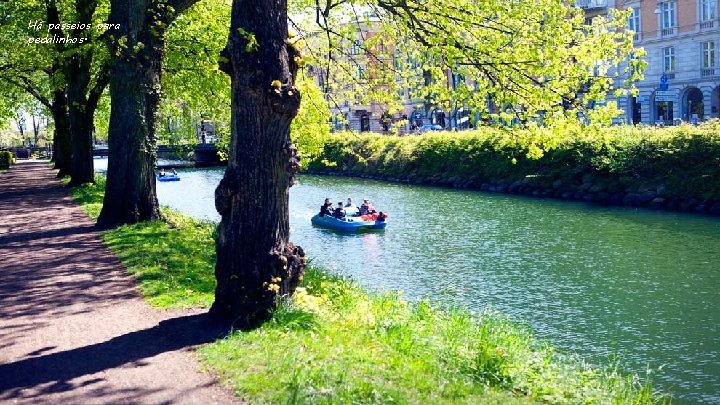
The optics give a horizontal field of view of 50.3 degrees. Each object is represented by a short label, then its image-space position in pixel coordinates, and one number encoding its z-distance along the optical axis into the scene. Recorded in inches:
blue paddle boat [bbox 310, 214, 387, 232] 1093.8
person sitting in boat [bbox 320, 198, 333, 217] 1152.8
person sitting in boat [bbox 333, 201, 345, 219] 1131.9
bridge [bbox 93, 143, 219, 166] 2640.3
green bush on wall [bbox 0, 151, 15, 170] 1986.6
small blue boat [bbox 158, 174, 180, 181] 2084.2
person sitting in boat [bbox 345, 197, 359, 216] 1161.4
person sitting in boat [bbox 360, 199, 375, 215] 1137.4
